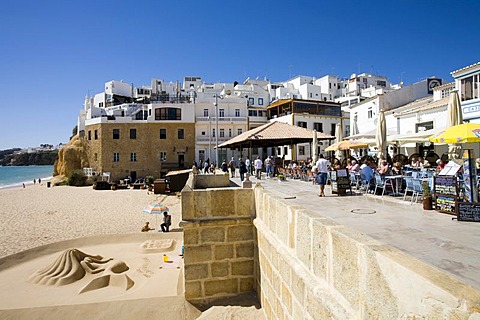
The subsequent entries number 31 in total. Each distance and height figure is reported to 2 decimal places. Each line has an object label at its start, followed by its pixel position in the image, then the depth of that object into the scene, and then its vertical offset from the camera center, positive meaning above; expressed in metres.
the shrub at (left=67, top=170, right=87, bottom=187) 39.26 -2.23
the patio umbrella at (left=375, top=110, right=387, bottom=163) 11.38 +0.78
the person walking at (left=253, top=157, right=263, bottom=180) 15.50 -0.38
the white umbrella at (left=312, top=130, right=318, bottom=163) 14.07 +0.59
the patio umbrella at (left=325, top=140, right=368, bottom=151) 14.99 +0.64
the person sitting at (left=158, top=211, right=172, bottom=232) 15.59 -3.44
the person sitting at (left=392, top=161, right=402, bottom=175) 9.86 -0.46
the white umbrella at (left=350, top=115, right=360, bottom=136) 27.72 +2.90
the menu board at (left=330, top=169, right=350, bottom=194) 9.20 -0.80
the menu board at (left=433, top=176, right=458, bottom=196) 5.80 -0.63
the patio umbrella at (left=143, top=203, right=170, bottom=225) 15.42 -2.61
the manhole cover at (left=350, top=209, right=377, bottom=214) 6.55 -1.27
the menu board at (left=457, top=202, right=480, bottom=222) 5.27 -1.06
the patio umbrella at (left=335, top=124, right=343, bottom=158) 16.76 +1.25
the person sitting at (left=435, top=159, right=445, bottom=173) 9.12 -0.35
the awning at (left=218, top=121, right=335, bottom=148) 12.98 +1.15
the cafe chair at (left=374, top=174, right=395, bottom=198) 8.57 -0.81
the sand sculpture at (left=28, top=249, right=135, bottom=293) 9.57 -3.93
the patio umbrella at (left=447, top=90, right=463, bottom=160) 8.57 +1.30
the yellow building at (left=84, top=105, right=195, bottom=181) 38.44 +1.99
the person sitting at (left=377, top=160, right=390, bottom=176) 8.94 -0.41
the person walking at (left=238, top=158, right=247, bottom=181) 15.09 -0.51
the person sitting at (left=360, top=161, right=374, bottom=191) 9.20 -0.59
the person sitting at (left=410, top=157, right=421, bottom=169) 11.45 -0.31
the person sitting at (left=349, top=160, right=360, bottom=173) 10.67 -0.44
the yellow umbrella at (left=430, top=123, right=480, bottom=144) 5.75 +0.42
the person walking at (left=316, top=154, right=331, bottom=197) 9.01 -0.49
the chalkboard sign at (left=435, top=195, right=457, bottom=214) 5.80 -1.02
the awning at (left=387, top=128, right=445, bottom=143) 11.43 +0.79
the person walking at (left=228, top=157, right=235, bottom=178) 19.17 -0.66
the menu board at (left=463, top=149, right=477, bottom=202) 5.58 -0.54
